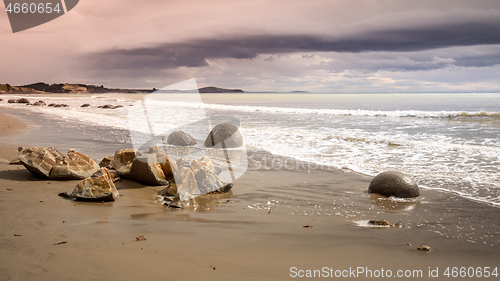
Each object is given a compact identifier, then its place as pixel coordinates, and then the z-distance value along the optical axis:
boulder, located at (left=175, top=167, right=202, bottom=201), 5.23
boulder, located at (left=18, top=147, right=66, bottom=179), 5.75
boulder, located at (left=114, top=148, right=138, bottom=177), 6.18
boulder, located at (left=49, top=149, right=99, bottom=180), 5.79
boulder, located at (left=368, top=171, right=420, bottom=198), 5.77
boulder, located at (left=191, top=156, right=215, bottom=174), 5.80
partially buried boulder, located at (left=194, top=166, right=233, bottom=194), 5.62
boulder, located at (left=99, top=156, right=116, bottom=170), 6.96
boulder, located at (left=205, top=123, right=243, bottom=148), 11.20
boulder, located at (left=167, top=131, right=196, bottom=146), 11.39
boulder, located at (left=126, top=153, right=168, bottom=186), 5.89
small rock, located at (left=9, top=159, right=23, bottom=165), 6.79
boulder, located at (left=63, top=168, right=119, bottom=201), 4.83
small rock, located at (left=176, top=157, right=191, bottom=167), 5.99
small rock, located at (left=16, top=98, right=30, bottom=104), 37.51
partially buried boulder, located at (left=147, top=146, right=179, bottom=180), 6.16
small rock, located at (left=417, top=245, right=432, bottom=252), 3.58
